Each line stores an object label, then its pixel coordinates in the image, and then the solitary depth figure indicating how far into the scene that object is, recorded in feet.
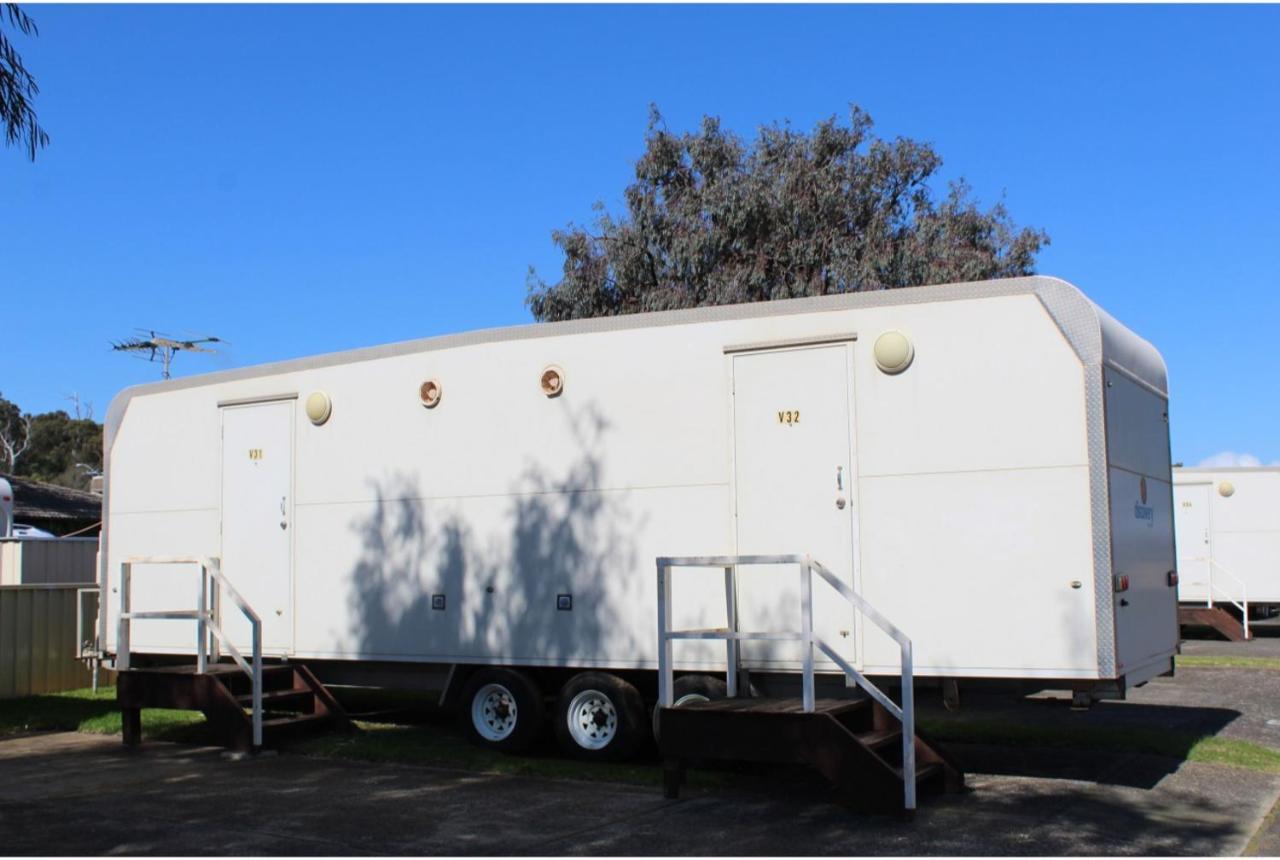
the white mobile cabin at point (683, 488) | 27.25
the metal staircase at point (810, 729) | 25.26
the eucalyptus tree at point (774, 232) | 84.33
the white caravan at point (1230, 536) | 69.41
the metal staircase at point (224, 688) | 35.04
